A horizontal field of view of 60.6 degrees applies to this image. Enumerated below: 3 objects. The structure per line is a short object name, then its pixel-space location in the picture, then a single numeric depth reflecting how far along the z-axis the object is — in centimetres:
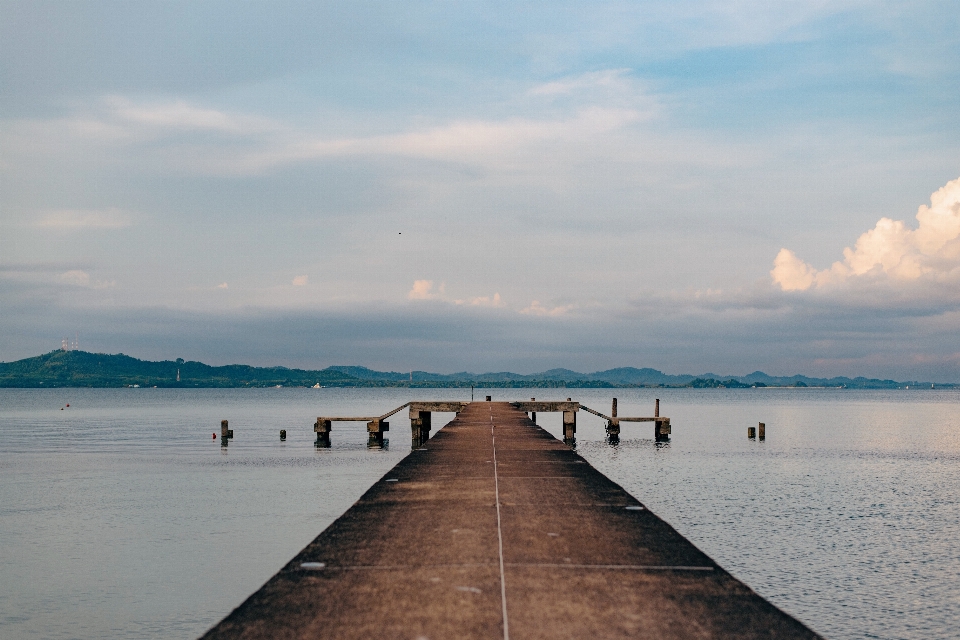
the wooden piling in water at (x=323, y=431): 5053
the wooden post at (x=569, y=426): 5045
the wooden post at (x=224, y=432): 5327
